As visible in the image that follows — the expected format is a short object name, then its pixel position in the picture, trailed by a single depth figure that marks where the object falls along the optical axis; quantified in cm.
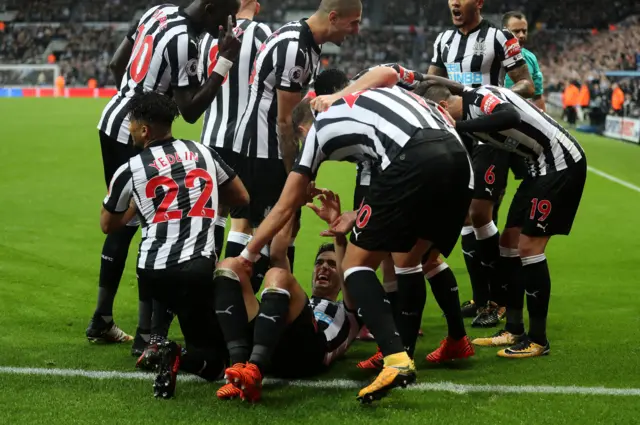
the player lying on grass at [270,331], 435
